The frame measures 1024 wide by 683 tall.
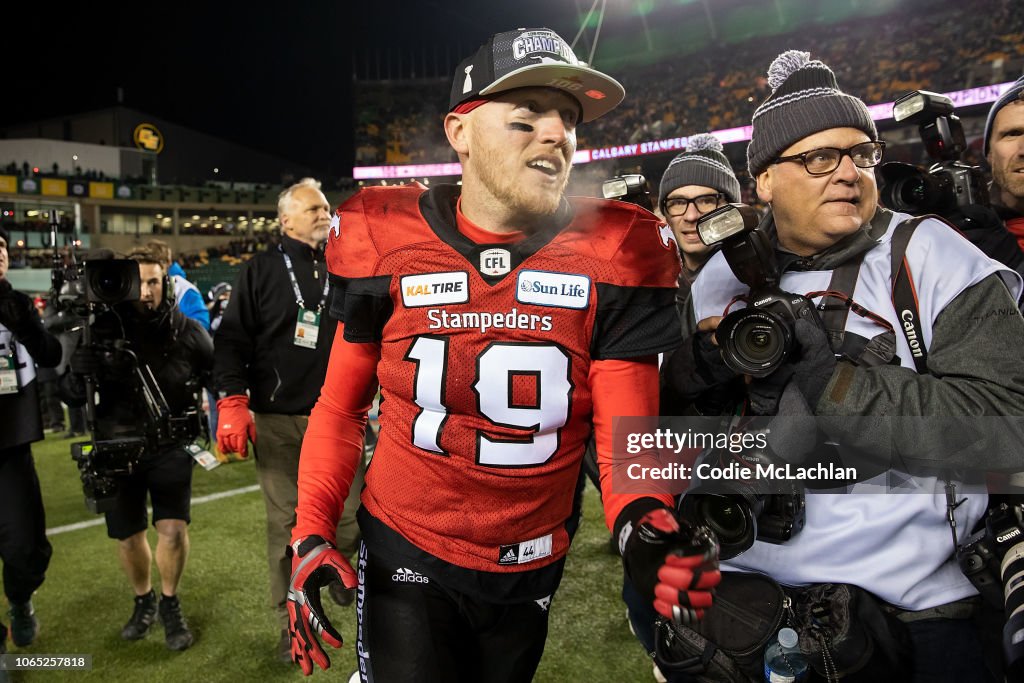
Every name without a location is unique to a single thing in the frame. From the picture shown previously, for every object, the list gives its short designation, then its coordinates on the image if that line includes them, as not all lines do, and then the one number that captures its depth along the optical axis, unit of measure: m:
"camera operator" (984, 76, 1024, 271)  2.30
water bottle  1.54
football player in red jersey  1.72
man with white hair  3.78
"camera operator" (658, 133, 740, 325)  3.41
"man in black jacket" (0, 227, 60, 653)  3.40
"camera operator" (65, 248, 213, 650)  3.62
